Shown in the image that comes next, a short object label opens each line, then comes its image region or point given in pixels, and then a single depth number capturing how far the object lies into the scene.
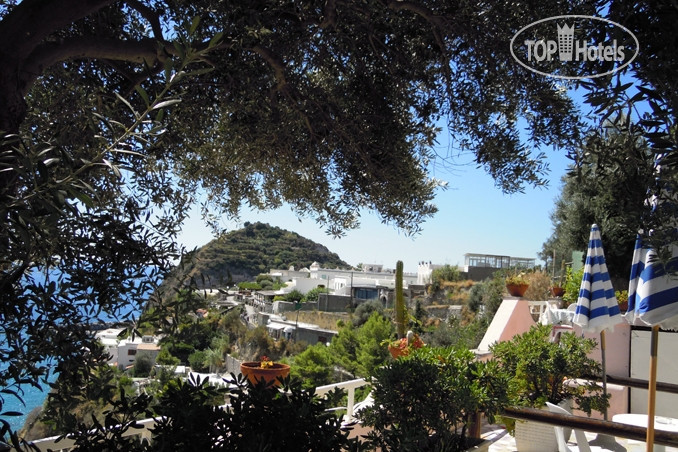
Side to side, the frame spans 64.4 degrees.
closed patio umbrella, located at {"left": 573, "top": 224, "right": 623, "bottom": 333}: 4.70
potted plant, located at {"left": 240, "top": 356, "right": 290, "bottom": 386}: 4.46
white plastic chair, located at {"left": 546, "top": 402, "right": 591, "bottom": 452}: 3.84
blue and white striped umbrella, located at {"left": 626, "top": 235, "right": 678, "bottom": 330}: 2.85
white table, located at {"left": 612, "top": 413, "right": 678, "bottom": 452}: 4.27
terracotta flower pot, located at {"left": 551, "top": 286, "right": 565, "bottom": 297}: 9.39
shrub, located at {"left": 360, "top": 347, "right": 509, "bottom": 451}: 3.34
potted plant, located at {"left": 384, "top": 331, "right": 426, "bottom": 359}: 5.62
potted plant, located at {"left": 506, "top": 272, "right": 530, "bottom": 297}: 8.64
